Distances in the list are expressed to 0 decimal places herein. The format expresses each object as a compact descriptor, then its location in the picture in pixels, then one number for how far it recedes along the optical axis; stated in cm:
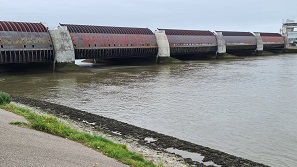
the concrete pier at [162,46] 5919
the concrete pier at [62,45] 4272
